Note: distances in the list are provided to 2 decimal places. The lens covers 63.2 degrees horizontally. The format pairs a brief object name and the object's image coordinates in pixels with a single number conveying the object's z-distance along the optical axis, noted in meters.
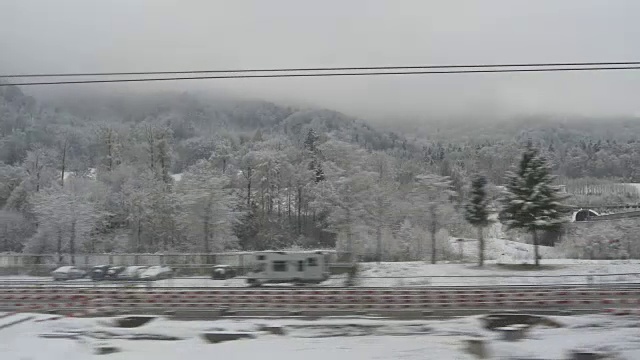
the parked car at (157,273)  33.69
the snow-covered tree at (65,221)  57.47
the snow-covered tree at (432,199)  56.09
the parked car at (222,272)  35.16
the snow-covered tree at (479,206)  49.03
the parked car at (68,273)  35.09
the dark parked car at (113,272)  34.86
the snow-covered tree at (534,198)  46.00
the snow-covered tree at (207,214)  60.69
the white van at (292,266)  33.12
